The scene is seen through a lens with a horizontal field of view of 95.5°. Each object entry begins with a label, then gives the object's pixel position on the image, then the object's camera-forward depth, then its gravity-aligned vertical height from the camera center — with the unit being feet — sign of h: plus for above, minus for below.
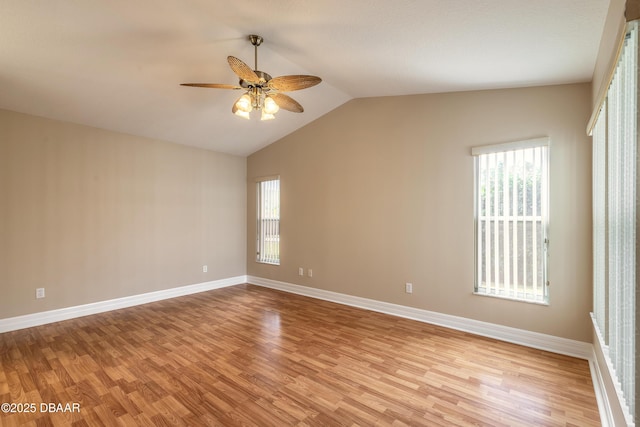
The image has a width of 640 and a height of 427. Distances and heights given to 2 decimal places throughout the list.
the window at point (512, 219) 10.05 -0.33
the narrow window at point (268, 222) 18.80 -0.68
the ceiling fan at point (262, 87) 8.12 +3.74
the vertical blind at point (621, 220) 4.32 -0.20
